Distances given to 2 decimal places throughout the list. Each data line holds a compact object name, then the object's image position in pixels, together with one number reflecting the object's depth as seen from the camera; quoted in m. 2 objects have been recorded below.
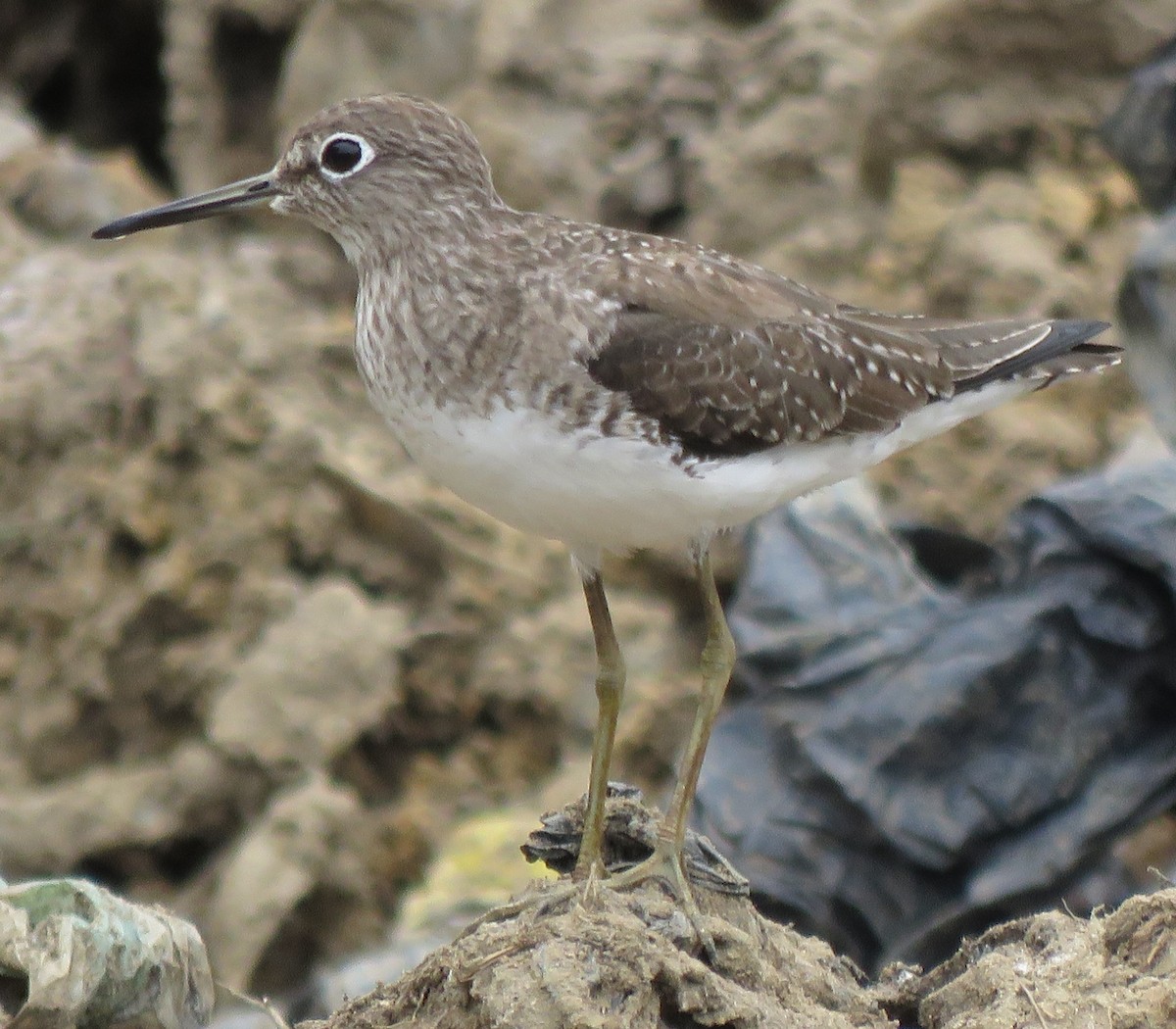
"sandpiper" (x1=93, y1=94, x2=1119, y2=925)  8.45
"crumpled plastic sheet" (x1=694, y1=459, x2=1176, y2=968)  10.24
